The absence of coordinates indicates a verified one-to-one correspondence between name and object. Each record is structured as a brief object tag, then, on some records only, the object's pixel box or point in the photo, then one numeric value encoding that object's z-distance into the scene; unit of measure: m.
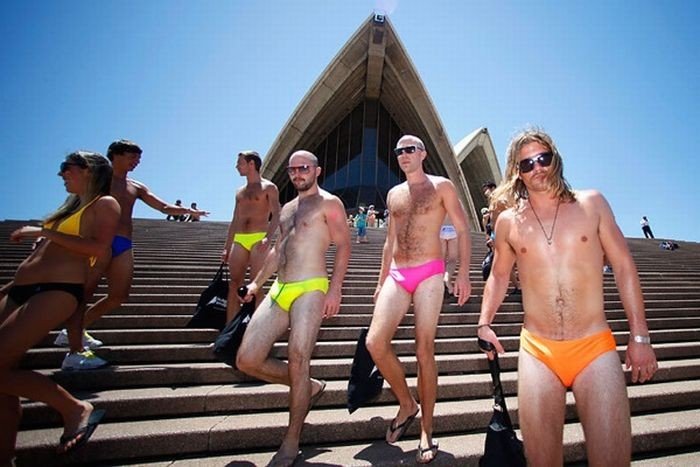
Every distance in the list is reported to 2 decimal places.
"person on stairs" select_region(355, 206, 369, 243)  11.60
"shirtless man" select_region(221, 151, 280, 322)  3.92
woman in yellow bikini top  2.01
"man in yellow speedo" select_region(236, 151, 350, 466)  2.36
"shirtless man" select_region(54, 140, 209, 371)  3.13
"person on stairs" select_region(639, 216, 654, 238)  18.12
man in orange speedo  1.53
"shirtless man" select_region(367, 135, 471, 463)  2.45
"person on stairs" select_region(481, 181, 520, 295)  5.94
